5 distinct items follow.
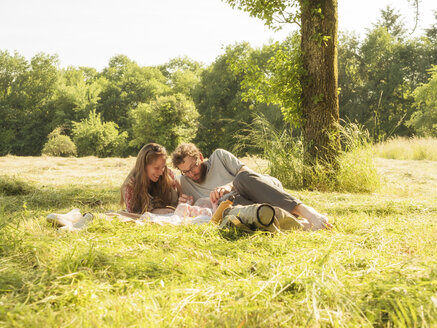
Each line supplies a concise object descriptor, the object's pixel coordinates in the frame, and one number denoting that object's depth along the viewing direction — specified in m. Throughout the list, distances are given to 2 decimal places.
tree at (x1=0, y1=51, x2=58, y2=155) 37.31
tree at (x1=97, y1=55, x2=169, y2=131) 41.59
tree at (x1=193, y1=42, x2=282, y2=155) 32.78
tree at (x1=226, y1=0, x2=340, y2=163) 6.50
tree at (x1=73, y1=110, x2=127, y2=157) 33.53
